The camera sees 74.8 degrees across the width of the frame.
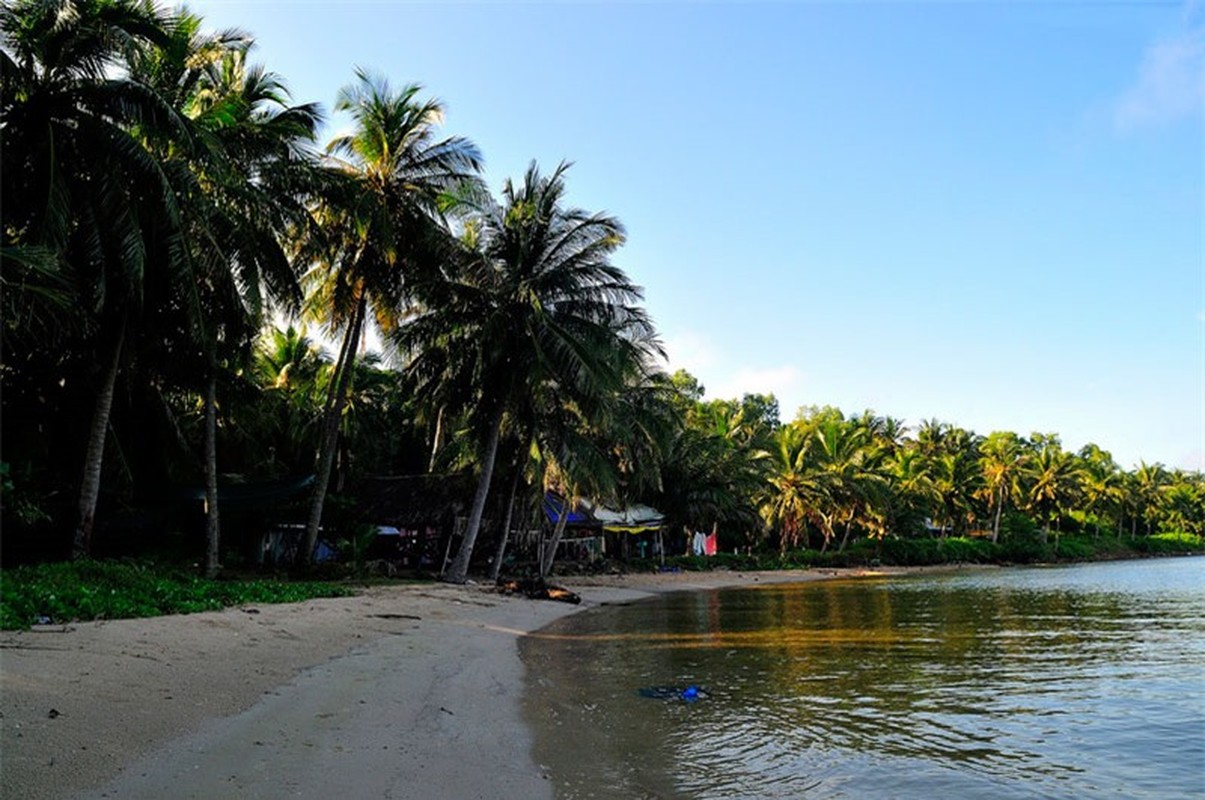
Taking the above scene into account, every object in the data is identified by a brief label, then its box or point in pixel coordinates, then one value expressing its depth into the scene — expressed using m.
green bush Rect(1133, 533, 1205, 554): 73.69
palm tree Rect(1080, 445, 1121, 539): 69.50
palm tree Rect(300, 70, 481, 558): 19.80
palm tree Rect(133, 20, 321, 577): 14.57
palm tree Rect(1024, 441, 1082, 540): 63.69
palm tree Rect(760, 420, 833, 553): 43.21
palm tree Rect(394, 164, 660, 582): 21.64
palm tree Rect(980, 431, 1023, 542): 60.84
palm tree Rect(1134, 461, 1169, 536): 77.69
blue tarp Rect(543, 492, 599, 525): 32.06
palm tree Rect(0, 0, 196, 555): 11.80
